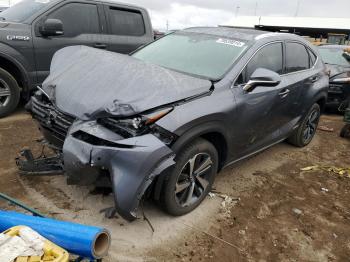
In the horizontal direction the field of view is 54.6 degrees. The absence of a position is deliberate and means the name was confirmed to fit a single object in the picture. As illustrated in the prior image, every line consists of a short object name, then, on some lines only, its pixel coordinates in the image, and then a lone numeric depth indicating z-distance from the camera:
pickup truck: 5.43
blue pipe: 1.93
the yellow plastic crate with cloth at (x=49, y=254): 1.72
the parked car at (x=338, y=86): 8.14
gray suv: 2.66
